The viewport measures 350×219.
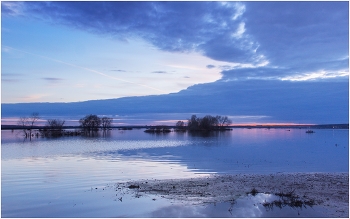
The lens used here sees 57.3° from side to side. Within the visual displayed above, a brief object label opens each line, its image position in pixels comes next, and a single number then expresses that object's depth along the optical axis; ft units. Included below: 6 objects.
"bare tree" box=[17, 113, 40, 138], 335.96
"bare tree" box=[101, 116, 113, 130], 553.72
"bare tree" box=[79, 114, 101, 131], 517.96
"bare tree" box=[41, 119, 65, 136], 387.96
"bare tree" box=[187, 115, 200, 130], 530.27
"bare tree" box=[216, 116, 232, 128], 602.85
